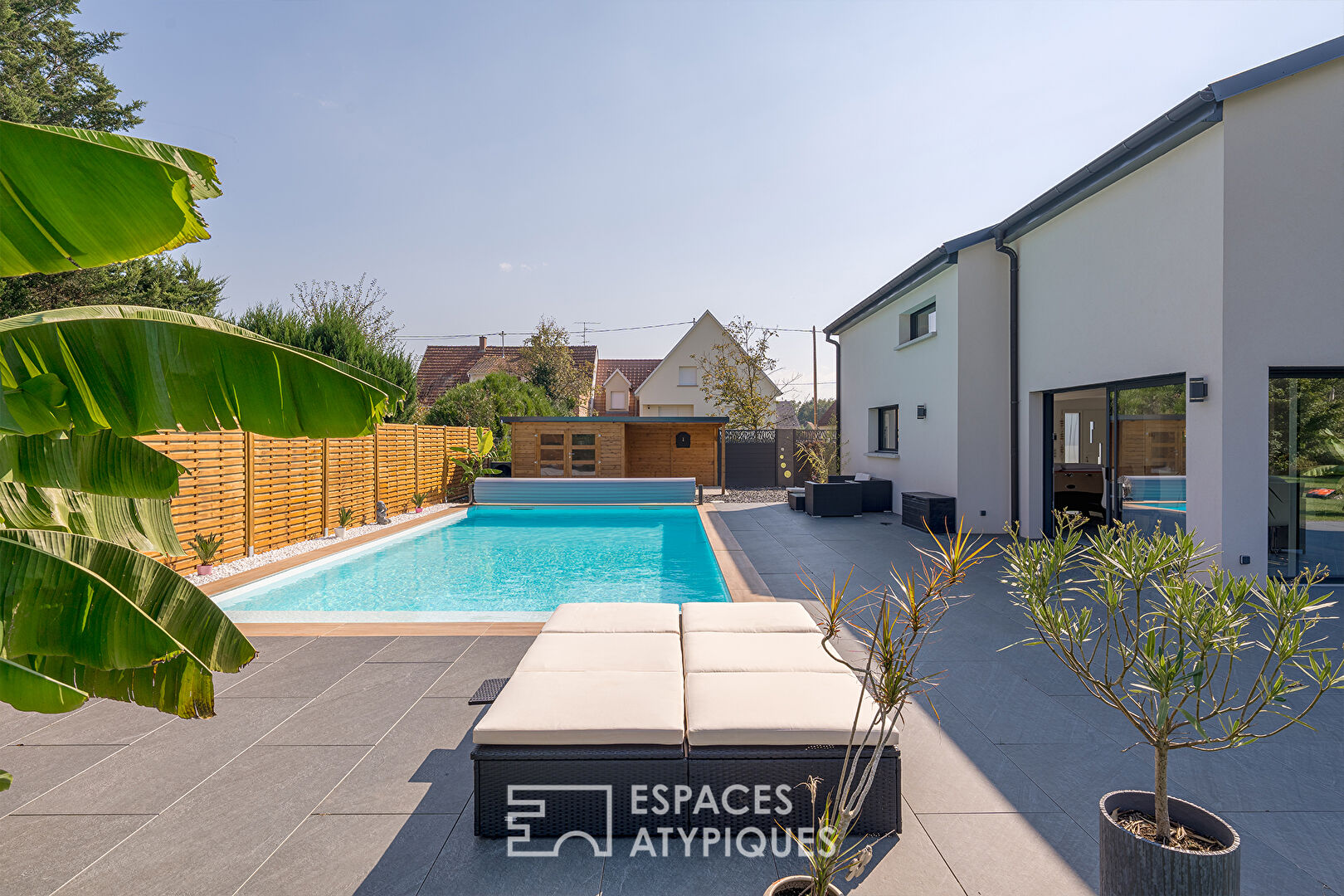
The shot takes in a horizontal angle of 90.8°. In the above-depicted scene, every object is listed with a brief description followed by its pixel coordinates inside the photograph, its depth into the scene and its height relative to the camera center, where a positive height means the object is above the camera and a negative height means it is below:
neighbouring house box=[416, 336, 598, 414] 39.41 +5.41
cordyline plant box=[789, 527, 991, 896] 1.92 -0.71
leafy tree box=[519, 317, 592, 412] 34.12 +4.61
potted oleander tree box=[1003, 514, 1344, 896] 1.94 -0.62
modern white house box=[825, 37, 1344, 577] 6.55 +1.50
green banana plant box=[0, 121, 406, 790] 1.98 +0.15
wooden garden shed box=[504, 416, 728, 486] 19.84 +0.22
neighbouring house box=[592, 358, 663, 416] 39.59 +3.95
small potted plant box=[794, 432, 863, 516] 14.00 -0.95
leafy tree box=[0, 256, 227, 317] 14.55 +3.85
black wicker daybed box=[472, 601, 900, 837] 2.79 -1.32
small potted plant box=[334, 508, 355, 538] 11.62 -1.23
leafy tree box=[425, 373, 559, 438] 22.72 +1.69
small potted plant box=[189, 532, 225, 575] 7.97 -1.20
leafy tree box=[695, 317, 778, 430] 24.39 +2.89
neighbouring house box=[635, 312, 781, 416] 33.59 +3.88
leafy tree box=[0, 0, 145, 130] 18.52 +11.37
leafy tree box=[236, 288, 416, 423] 19.36 +3.51
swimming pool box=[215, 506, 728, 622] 7.62 -1.76
